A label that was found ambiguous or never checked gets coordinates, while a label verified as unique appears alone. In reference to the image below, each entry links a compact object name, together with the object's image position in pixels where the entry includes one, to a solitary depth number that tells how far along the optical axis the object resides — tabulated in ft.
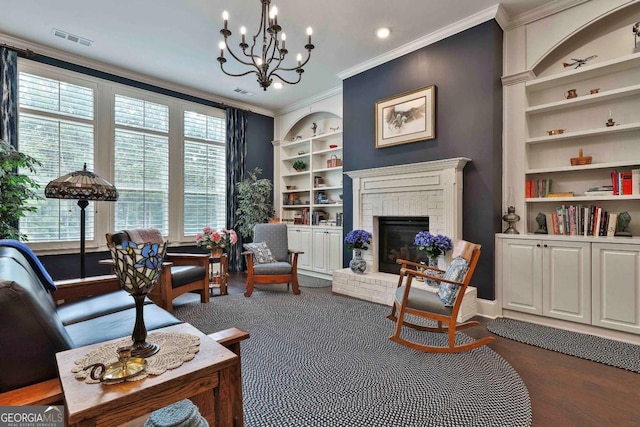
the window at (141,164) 15.61
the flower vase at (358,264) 13.99
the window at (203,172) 18.08
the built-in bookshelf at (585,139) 9.83
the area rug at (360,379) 5.75
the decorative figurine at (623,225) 9.37
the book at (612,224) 9.43
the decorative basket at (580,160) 10.40
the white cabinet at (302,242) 18.70
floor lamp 8.82
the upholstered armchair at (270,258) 13.94
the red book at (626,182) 9.45
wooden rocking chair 8.18
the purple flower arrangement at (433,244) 11.68
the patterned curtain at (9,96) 12.41
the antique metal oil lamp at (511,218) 11.25
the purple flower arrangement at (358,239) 14.01
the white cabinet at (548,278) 9.64
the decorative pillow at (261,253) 14.70
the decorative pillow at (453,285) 8.34
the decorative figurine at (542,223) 10.90
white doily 3.35
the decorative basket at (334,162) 18.22
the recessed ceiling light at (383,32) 12.20
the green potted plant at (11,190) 10.84
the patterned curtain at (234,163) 19.63
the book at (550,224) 10.92
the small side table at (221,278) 14.16
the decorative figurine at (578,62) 10.62
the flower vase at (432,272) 11.61
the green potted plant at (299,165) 20.17
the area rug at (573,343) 7.94
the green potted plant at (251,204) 19.49
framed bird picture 12.85
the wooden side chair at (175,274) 11.10
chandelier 7.56
